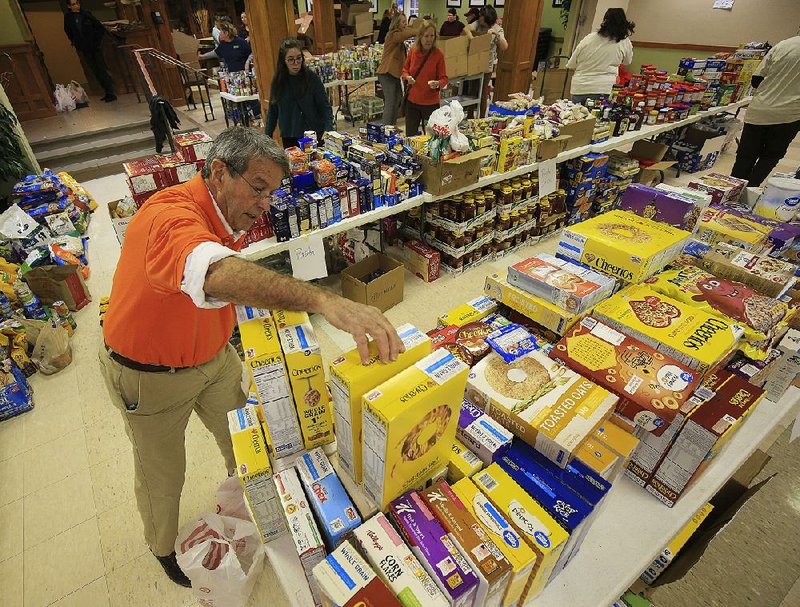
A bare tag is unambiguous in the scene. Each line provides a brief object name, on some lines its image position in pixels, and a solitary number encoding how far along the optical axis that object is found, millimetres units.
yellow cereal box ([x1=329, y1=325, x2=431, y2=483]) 1024
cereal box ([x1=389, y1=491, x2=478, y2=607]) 905
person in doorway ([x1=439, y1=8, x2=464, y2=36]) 8148
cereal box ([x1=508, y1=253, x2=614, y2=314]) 1679
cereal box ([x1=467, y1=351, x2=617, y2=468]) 1238
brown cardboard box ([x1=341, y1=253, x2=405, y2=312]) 3468
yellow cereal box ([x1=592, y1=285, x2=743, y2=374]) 1459
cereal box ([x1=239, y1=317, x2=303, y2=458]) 1139
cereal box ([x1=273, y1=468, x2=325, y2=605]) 1029
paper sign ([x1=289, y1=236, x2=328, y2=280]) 2915
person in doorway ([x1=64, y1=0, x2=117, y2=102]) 8352
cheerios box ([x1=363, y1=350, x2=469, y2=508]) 946
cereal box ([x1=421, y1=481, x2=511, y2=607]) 927
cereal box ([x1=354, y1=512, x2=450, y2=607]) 894
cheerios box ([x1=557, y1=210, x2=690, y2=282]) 1811
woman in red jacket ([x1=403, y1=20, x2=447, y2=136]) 5473
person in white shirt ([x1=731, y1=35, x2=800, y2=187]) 4375
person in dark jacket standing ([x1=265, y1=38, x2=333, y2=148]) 4023
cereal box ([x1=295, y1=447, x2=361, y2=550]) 1059
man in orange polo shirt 1008
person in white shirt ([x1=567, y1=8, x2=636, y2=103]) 4961
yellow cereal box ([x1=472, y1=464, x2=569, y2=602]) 1016
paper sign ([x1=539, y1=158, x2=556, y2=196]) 4184
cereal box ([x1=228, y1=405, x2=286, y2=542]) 1237
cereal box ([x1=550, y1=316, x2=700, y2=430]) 1308
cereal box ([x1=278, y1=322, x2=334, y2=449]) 1168
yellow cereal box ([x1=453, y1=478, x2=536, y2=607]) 977
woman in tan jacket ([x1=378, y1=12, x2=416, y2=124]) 6121
